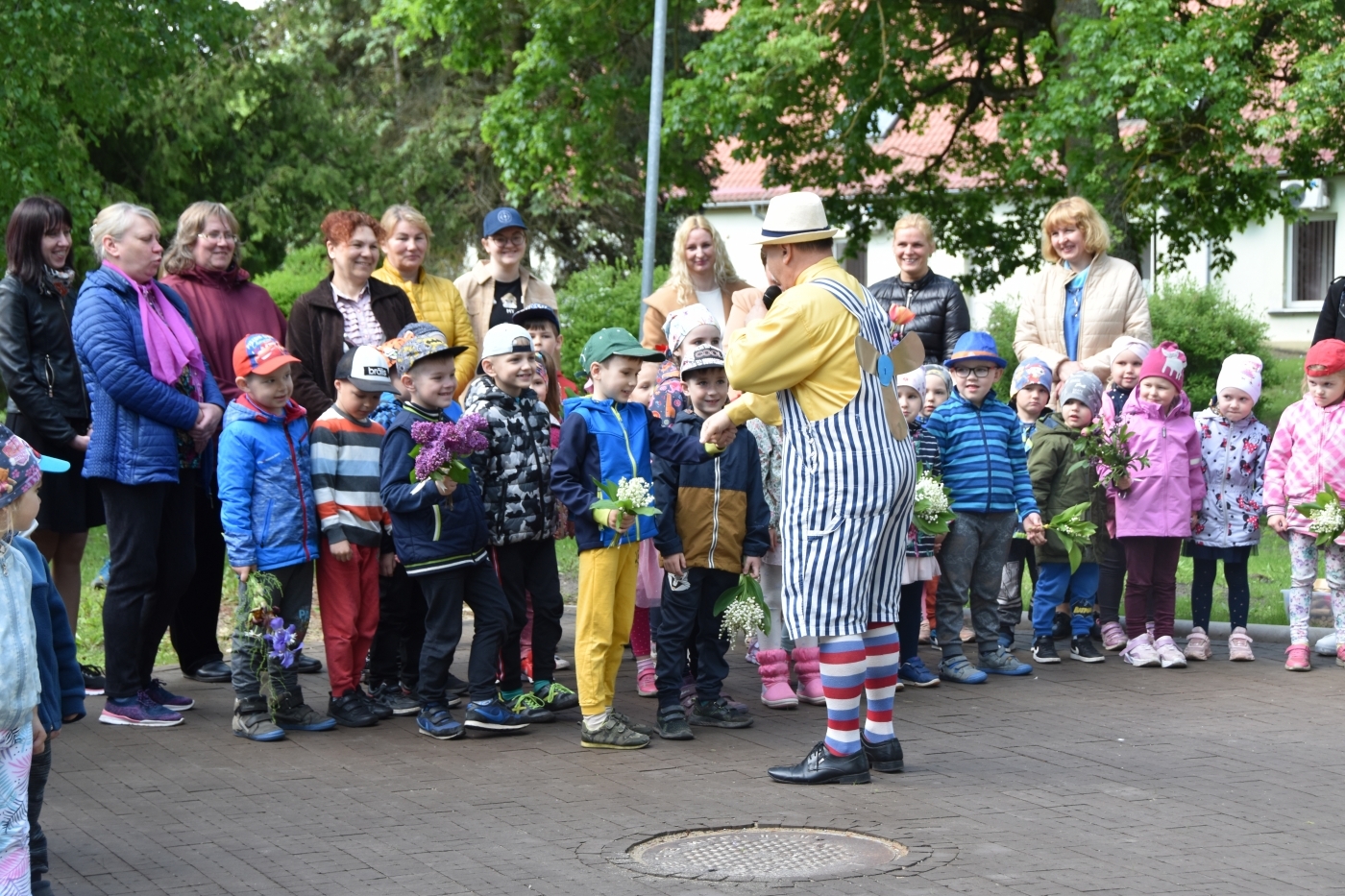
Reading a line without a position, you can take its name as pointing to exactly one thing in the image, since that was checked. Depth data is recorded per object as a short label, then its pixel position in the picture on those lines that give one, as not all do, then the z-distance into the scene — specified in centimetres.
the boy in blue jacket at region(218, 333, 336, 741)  702
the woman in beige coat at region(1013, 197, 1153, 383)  977
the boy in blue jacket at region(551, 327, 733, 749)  692
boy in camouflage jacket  720
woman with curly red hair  794
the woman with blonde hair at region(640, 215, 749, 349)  909
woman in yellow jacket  848
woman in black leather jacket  730
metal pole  1234
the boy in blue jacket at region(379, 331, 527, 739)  703
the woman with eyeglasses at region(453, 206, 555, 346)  885
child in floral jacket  905
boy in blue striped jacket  846
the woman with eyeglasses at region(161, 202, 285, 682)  783
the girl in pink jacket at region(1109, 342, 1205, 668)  888
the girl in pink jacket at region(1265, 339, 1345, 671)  882
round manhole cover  506
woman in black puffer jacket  940
